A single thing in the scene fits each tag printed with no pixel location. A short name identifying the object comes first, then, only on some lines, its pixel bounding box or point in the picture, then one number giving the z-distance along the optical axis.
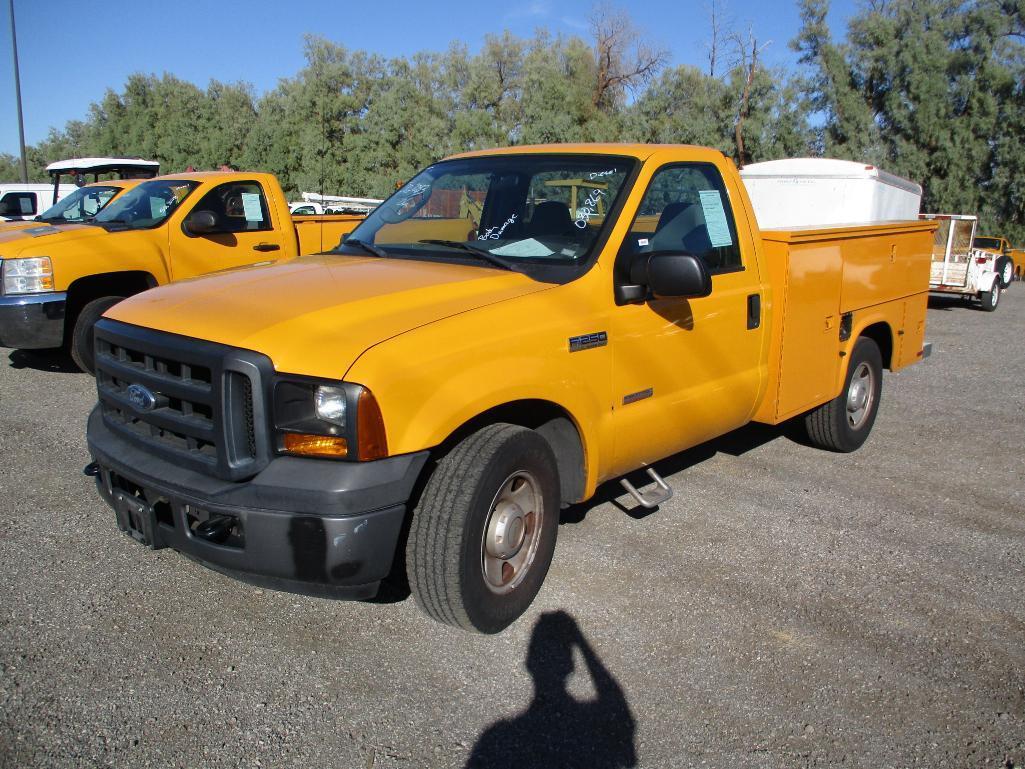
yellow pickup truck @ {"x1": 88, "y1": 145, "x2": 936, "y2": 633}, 2.86
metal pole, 24.62
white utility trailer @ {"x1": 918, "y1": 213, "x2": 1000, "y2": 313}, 15.77
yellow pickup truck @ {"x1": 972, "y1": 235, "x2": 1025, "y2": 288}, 16.08
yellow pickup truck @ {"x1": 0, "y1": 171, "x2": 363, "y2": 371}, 7.18
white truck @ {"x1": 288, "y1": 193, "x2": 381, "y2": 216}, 23.22
